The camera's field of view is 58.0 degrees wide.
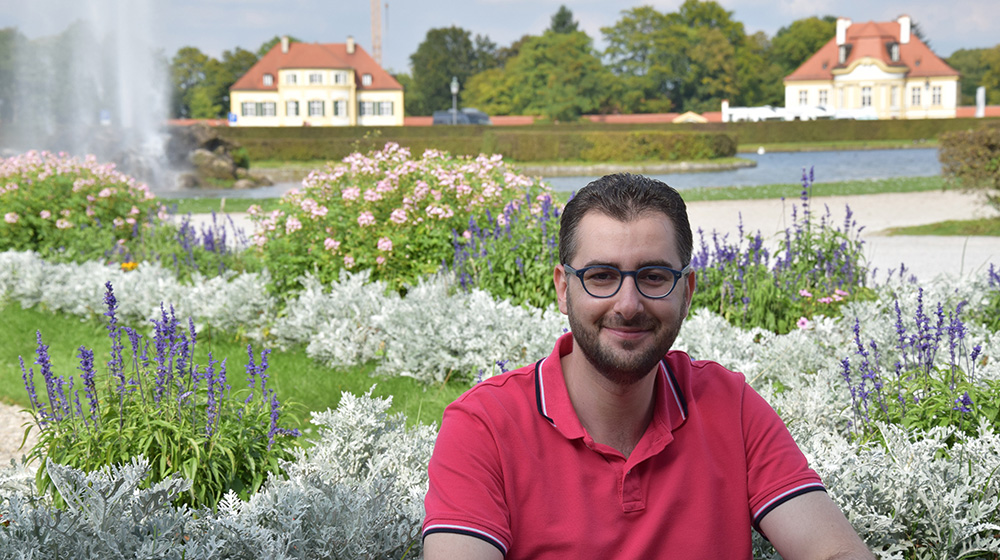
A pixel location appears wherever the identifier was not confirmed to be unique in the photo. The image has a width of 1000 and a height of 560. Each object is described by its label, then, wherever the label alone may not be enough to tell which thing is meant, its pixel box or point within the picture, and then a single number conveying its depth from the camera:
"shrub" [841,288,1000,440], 3.24
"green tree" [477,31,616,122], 57.66
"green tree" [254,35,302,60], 76.04
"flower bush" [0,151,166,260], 8.49
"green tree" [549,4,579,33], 84.44
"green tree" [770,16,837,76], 80.88
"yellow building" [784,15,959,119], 68.94
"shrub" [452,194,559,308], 5.88
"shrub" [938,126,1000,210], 11.70
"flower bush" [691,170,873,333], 5.47
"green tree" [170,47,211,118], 71.44
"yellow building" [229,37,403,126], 62.09
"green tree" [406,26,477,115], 82.19
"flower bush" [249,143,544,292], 6.57
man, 1.68
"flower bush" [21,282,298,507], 3.12
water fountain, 26.06
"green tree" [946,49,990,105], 79.31
